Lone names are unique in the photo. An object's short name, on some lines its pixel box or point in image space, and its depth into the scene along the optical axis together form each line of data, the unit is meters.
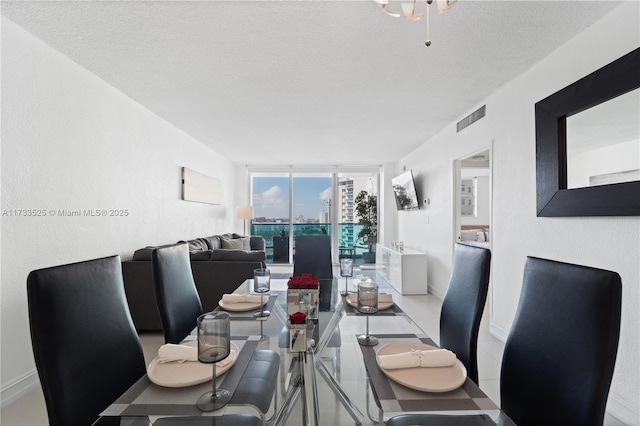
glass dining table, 0.97
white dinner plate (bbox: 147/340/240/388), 1.05
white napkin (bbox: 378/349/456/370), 1.15
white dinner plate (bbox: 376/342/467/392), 1.05
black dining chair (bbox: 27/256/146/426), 1.04
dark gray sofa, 3.43
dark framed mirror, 1.97
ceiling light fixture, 1.56
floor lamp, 7.42
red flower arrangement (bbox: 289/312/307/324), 1.32
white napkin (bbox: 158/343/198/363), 1.17
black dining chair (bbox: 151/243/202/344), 1.76
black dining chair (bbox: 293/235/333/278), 3.41
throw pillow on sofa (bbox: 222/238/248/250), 5.90
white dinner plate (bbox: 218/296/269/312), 1.85
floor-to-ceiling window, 8.31
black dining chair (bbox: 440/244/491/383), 1.61
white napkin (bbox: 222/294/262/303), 1.96
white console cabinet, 5.24
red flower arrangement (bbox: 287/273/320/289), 1.60
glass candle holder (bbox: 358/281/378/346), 1.55
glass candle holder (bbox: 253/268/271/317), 2.01
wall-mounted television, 6.03
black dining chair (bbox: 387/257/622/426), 0.95
